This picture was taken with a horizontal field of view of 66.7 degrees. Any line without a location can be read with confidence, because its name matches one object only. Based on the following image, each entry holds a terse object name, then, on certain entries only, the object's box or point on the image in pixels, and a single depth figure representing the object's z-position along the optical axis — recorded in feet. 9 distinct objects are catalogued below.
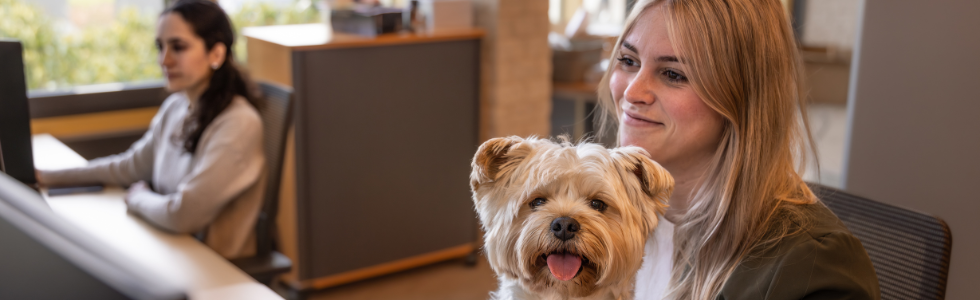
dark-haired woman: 6.54
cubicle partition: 9.49
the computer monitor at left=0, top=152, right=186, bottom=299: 1.52
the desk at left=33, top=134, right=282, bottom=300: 4.66
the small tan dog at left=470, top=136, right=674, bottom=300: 2.93
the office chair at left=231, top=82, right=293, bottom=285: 6.25
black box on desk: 9.71
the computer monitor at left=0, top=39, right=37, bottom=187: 4.84
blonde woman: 3.29
